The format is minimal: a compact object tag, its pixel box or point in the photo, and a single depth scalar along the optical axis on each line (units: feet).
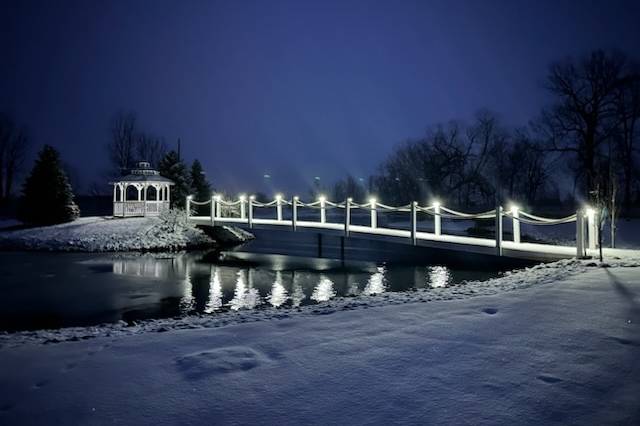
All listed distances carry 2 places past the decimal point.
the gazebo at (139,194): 89.97
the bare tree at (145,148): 150.10
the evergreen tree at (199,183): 109.29
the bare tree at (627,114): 96.37
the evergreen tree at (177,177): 99.00
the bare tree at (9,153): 160.04
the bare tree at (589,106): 96.99
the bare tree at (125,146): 145.89
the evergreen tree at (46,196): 82.12
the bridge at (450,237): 32.42
